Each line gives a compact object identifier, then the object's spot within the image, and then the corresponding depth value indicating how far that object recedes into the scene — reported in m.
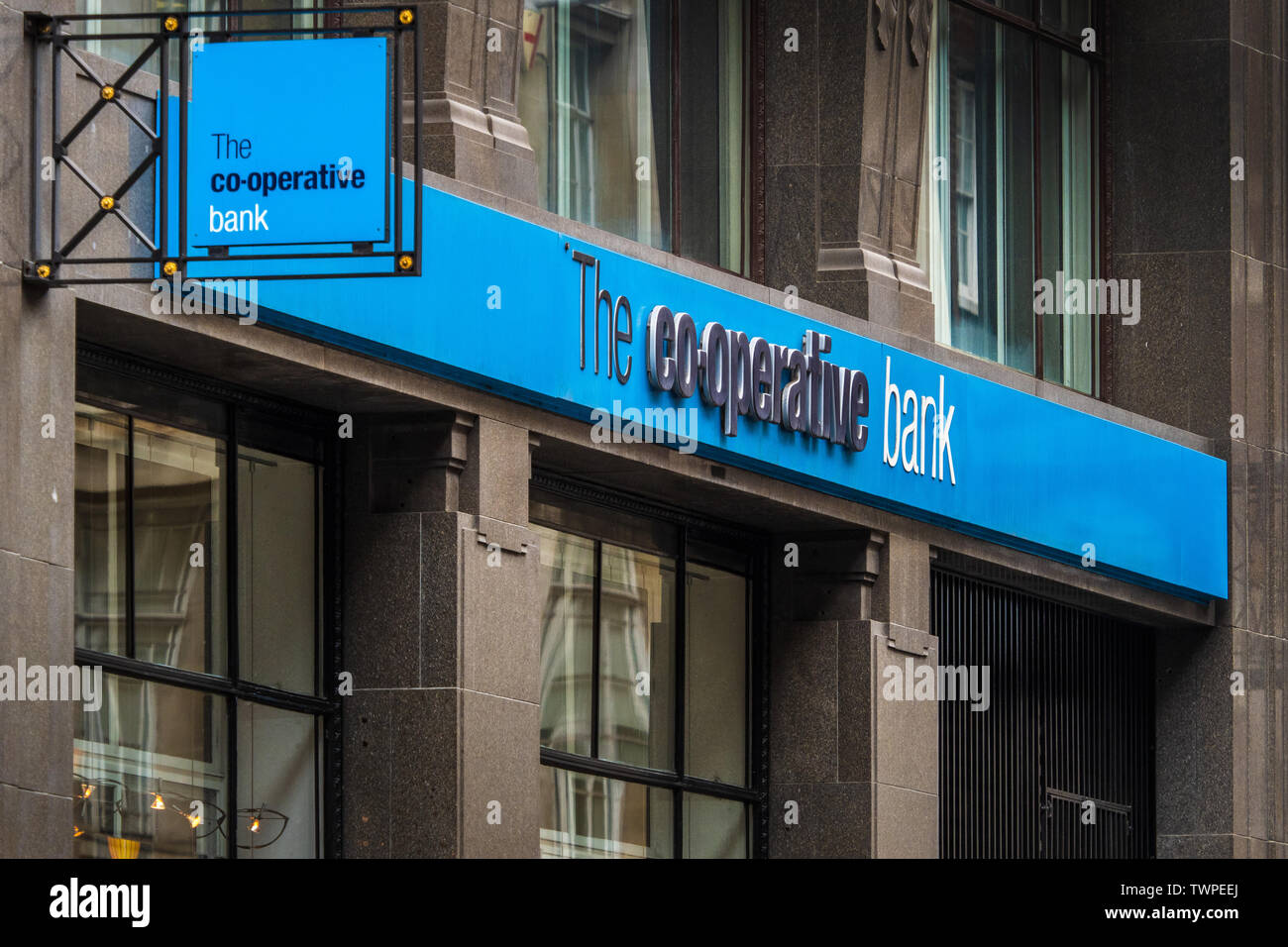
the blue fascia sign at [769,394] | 18.59
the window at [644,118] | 21.66
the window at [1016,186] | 26.06
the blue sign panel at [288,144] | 15.56
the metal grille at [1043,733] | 24.78
